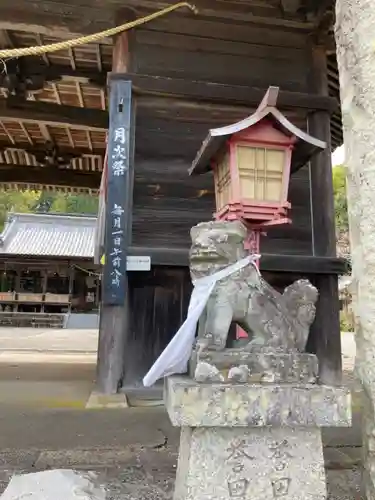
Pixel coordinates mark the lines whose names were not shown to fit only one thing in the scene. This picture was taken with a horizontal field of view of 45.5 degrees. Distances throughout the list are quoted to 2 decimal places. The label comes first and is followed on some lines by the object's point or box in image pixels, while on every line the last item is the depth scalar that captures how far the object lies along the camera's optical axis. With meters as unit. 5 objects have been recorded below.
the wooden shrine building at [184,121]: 4.68
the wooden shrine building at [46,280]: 23.12
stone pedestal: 1.80
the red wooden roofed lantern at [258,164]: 2.85
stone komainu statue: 2.04
